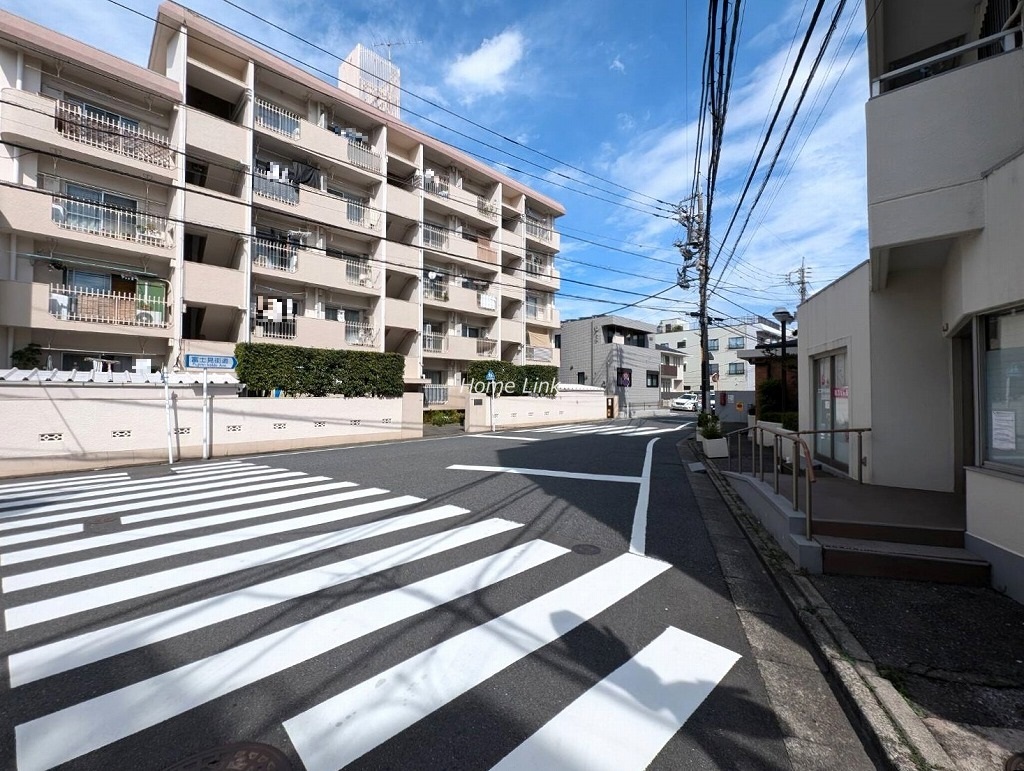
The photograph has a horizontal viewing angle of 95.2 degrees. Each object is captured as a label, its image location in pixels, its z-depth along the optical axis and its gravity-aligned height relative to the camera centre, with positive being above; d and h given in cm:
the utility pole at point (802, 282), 3509 +851
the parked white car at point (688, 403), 4107 -80
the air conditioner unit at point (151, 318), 1470 +230
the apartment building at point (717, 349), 4825 +510
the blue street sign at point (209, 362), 1155 +73
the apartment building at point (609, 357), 3934 +313
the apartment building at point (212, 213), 1340 +661
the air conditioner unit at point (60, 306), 1313 +236
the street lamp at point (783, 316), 1289 +218
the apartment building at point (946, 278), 380 +128
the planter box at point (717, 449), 1233 -144
